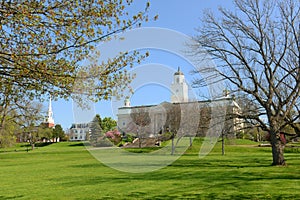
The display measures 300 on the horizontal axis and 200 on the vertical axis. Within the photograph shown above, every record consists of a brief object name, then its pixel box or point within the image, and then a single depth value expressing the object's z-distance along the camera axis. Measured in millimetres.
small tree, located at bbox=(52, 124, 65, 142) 87000
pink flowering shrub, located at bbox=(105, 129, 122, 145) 40888
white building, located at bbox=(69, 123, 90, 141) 78962
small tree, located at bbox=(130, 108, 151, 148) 35438
